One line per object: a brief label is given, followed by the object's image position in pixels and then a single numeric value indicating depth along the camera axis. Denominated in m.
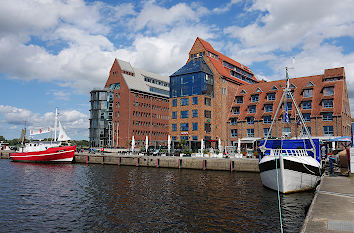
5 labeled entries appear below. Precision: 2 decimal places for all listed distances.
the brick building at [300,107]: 60.27
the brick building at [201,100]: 73.31
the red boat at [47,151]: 65.31
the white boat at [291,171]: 23.36
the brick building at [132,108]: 96.56
